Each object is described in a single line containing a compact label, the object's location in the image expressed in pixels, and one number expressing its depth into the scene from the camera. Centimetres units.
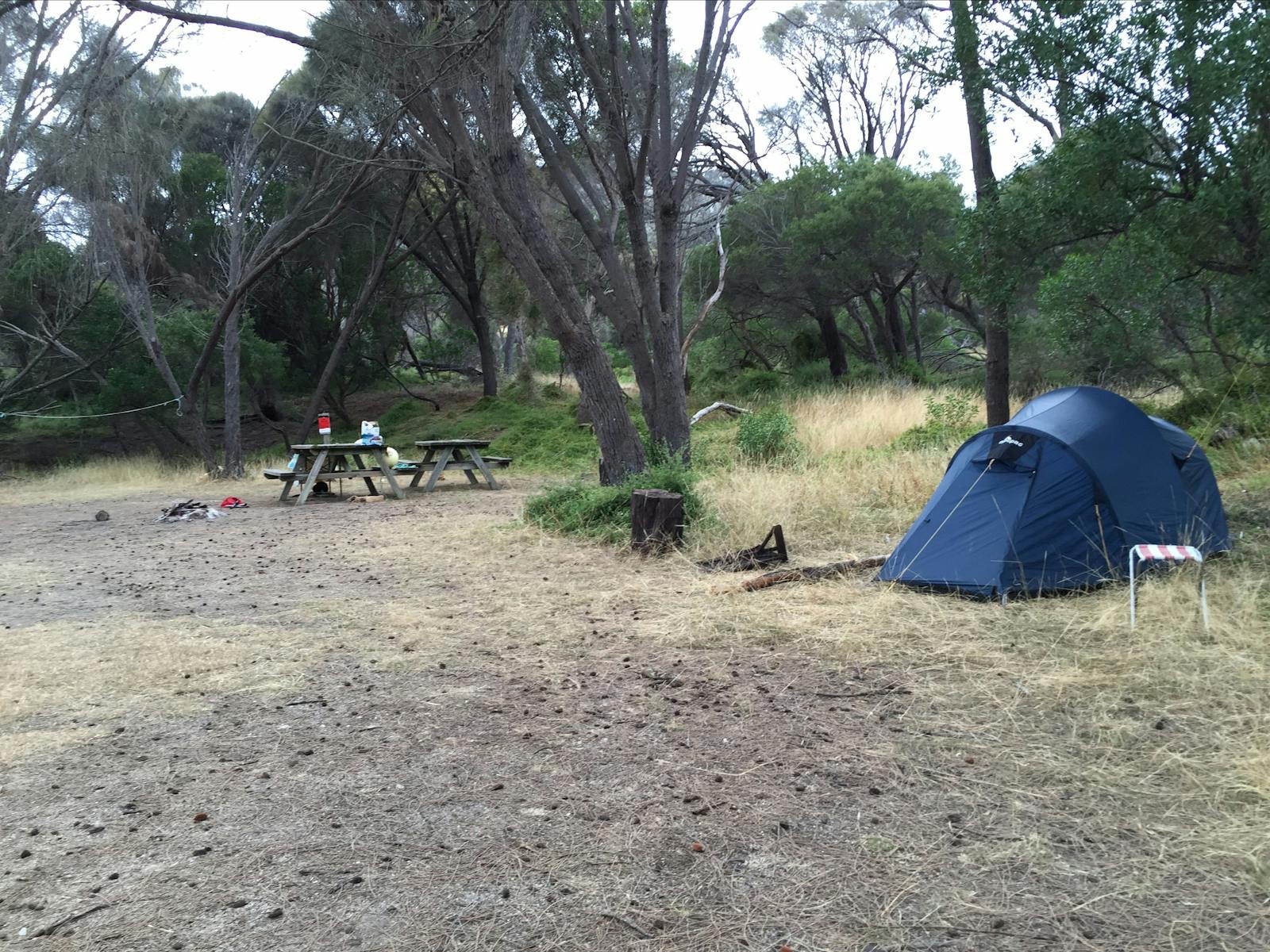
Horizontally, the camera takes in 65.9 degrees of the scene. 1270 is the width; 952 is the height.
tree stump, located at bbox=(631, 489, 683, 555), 780
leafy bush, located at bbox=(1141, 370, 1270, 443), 991
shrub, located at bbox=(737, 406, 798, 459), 1248
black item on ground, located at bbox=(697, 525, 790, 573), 696
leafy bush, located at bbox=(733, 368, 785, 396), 2181
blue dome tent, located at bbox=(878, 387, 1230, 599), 577
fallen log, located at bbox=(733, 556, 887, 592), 628
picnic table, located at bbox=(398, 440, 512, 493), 1342
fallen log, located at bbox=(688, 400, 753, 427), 1784
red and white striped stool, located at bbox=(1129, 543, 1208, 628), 515
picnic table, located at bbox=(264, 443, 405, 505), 1280
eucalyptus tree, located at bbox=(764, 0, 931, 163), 2614
